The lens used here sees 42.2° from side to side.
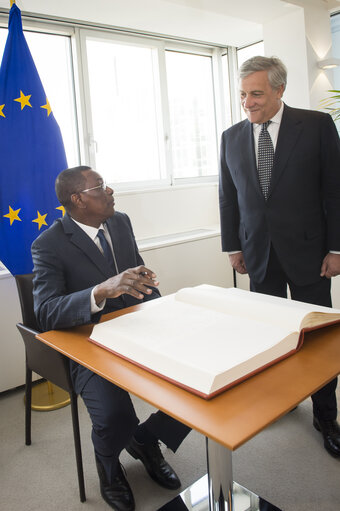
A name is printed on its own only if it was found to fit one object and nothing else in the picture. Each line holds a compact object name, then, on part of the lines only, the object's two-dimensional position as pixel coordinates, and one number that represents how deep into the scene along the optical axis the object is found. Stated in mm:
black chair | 1749
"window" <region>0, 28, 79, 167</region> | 3428
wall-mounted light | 3586
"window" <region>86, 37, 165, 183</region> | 3723
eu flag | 2520
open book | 975
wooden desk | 839
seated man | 1436
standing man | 1892
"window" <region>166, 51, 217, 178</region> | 4297
